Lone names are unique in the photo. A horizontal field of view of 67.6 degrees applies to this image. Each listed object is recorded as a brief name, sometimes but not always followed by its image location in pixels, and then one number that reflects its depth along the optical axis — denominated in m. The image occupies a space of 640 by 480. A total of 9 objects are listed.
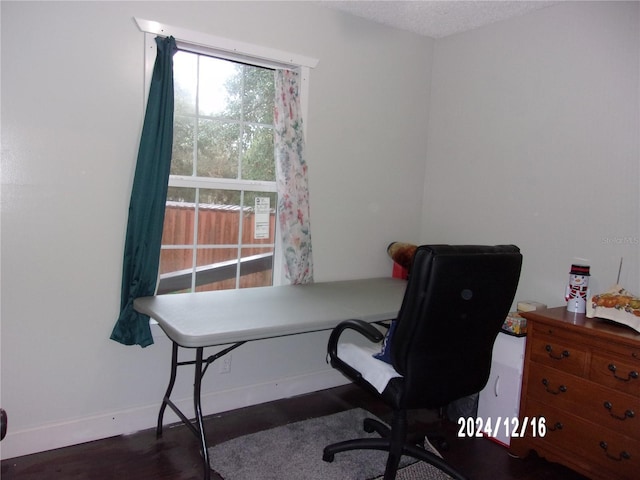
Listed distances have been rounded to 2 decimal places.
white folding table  1.92
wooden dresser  2.04
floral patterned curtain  2.84
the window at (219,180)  2.69
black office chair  1.76
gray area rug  2.19
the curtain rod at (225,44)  2.38
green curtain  2.35
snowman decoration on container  2.43
